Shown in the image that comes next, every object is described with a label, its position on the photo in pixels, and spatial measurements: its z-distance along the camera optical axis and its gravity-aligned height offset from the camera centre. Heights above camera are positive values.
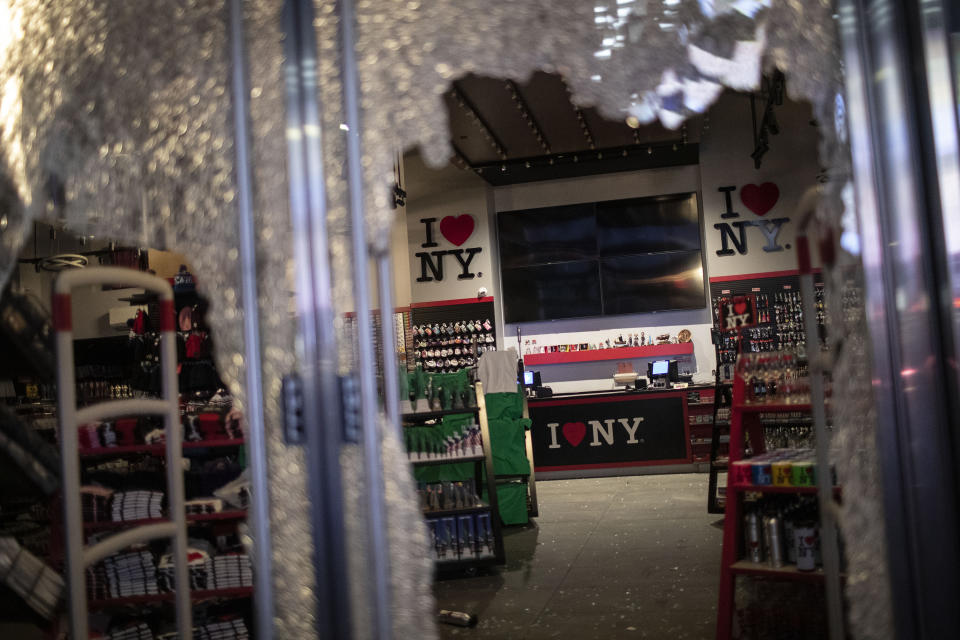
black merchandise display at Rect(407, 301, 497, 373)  10.56 +0.42
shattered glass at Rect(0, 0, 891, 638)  1.89 +0.67
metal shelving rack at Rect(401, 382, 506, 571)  4.88 -0.84
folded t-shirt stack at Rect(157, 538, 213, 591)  3.39 -0.77
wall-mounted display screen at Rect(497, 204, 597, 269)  10.37 +1.65
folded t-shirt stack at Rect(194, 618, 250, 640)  3.42 -1.05
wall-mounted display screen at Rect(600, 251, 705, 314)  10.08 +0.91
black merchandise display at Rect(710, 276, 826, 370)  9.20 +0.32
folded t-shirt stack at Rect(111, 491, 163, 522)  3.49 -0.50
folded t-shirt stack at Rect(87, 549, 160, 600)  3.36 -0.78
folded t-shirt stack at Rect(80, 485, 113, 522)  3.51 -0.49
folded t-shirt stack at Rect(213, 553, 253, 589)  3.47 -0.81
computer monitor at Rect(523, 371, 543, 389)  9.36 -0.20
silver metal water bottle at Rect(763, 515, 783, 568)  3.01 -0.73
